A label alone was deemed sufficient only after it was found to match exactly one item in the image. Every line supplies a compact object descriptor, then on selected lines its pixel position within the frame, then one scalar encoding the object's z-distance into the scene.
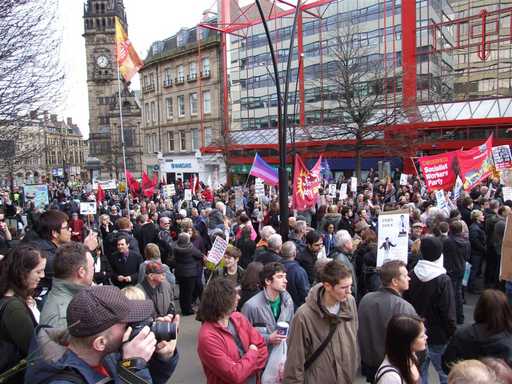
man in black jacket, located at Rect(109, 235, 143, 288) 7.25
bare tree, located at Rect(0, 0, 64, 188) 8.83
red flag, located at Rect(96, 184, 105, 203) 18.86
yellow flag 16.70
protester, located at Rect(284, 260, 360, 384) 3.45
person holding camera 2.03
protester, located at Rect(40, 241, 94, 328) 3.31
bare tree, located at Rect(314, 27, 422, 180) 27.23
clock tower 70.44
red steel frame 29.52
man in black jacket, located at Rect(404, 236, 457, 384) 4.57
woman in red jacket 3.33
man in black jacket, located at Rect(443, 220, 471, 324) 7.01
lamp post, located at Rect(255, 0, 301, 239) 8.73
